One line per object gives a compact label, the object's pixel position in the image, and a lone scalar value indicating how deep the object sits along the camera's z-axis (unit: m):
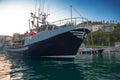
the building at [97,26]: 77.26
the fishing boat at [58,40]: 12.39
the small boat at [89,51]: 28.86
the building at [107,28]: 73.99
